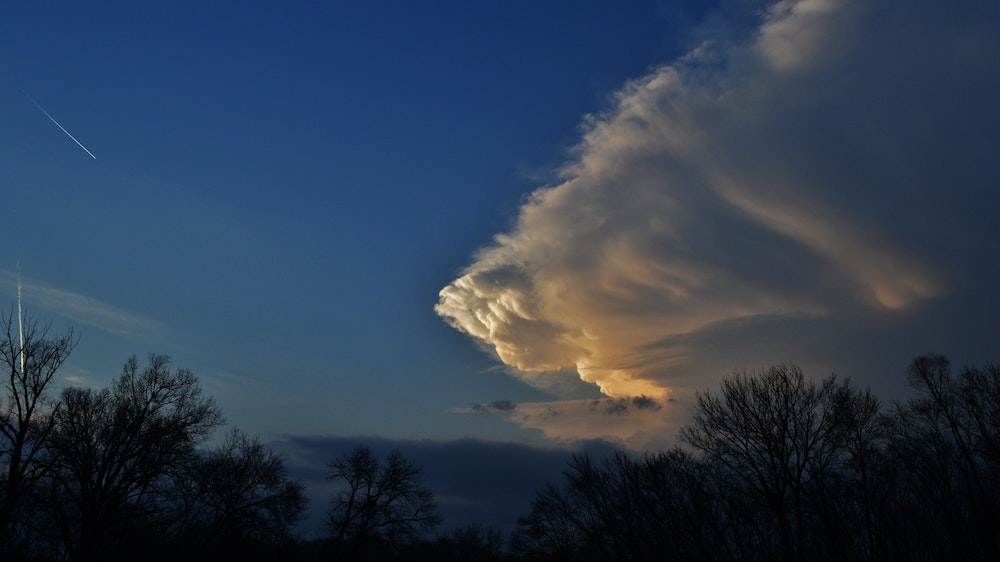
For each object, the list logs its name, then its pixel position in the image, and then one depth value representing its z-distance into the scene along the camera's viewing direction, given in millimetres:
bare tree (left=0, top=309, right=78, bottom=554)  24831
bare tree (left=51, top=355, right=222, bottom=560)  33906
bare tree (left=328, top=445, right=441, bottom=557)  61781
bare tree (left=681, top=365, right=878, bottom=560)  33094
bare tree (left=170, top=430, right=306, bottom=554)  46031
